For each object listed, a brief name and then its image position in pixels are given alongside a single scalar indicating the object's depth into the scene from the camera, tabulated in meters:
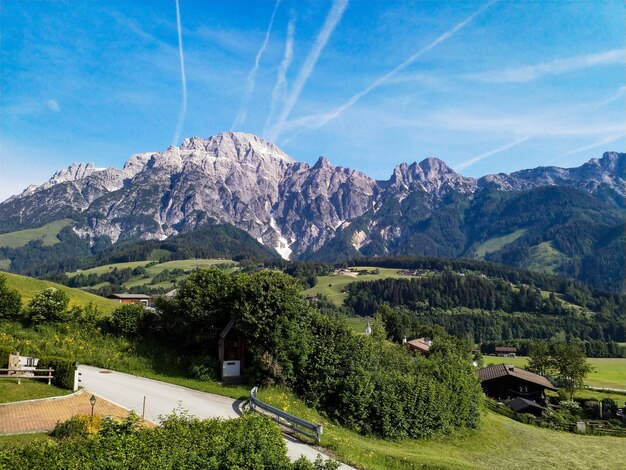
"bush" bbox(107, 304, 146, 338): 43.19
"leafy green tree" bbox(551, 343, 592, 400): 87.12
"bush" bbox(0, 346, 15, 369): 31.08
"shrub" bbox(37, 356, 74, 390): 29.84
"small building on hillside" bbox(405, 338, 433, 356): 95.45
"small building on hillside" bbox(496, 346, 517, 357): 178.89
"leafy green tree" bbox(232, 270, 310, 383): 35.28
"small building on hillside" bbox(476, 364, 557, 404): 82.00
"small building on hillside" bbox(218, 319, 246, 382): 37.38
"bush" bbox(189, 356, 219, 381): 37.03
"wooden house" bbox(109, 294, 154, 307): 127.00
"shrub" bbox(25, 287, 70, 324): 42.72
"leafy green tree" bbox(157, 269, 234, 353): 39.84
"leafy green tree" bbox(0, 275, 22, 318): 41.78
